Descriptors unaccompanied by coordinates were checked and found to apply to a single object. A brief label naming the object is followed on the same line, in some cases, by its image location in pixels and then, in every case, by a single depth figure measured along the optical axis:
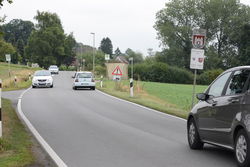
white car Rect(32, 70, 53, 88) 41.00
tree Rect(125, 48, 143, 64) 184.15
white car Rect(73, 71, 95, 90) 38.47
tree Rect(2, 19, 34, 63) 174.88
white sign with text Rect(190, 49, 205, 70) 18.47
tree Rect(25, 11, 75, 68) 115.94
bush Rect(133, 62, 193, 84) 82.44
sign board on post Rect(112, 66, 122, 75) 34.00
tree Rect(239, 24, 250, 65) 82.84
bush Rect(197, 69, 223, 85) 79.81
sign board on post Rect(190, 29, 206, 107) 18.45
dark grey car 7.69
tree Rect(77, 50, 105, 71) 143.16
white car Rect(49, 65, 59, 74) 83.38
